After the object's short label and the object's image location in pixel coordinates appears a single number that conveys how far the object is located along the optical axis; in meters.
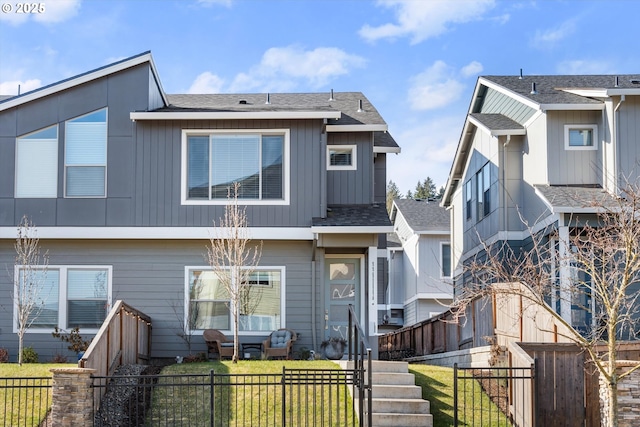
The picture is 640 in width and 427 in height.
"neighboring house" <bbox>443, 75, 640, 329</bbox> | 18.50
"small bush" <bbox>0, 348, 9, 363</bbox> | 16.53
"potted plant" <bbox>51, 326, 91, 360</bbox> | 16.86
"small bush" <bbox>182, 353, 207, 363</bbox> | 16.27
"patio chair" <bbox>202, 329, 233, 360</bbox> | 16.41
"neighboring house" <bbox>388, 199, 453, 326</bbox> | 32.41
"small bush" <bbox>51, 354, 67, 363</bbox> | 16.62
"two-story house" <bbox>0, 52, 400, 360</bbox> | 17.33
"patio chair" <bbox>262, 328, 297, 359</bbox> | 16.33
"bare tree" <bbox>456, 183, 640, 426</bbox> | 10.15
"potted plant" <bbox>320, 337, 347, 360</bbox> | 17.09
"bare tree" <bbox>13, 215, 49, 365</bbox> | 16.98
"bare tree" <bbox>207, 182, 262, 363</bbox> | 16.19
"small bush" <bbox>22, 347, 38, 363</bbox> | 16.62
